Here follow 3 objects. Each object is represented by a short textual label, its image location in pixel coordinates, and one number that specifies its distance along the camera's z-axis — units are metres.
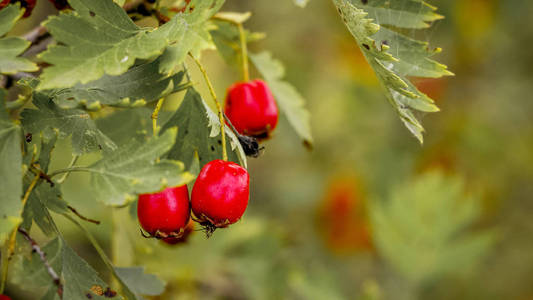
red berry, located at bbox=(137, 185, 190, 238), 0.40
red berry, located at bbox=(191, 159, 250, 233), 0.40
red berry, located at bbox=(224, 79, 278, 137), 0.44
